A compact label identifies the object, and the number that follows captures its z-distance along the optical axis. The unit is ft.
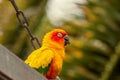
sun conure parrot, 16.22
